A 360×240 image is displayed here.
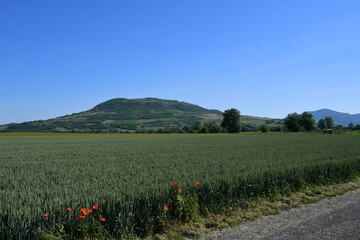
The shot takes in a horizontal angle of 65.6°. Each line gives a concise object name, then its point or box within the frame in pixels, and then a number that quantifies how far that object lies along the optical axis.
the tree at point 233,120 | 127.62
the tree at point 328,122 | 185.80
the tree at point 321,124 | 185.11
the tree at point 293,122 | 135.38
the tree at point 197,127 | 145.00
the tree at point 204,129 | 130.38
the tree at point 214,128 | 131.55
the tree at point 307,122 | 136.88
